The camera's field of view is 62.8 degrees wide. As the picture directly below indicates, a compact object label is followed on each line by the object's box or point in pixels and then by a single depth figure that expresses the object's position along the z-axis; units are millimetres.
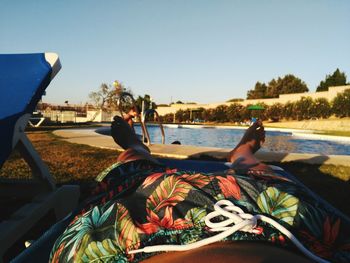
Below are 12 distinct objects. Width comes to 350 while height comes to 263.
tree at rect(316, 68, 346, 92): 36038
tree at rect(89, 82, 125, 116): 30312
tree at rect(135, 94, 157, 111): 31630
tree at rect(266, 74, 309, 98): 41781
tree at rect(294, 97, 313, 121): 24672
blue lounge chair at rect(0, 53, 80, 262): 1370
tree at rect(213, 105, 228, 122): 28703
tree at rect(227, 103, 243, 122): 27823
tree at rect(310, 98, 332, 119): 23609
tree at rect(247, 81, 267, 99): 44125
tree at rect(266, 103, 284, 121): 26531
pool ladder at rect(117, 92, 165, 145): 4789
